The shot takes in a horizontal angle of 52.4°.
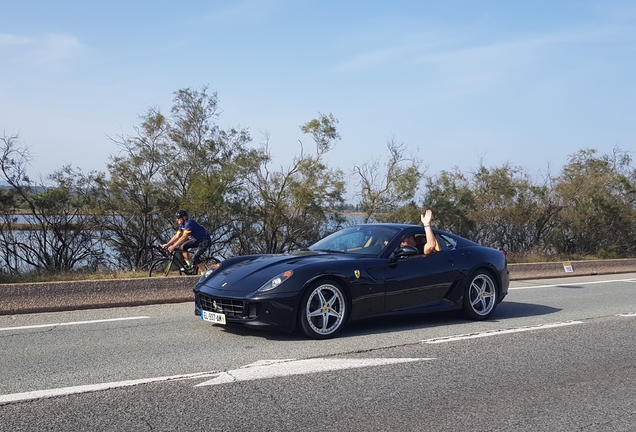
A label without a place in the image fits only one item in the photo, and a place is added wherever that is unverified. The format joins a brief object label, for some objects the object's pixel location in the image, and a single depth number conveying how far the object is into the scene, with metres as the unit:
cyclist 12.03
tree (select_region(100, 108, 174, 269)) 19.59
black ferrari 7.21
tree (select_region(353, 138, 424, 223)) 21.97
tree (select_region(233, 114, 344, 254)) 20.56
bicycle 12.14
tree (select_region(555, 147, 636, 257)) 23.56
